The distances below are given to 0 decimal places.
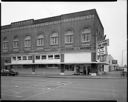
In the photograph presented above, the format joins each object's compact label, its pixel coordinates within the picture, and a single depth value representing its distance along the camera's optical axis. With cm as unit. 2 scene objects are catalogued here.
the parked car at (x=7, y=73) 3644
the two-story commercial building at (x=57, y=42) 3403
